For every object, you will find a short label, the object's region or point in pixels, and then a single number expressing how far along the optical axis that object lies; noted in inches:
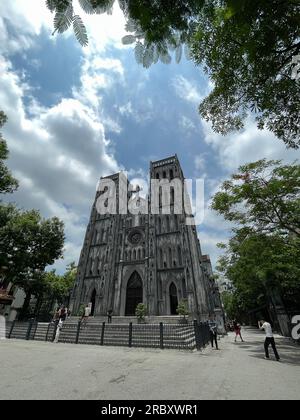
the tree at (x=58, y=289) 1401.8
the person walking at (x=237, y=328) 728.5
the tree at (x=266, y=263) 502.9
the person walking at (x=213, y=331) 534.0
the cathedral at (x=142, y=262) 1008.2
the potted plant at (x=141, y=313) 877.8
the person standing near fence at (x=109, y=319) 874.3
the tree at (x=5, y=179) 622.4
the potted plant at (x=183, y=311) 802.1
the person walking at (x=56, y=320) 556.1
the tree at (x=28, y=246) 877.2
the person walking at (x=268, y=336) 335.9
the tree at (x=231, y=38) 115.4
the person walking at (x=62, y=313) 587.3
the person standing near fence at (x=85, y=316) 822.8
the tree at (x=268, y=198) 447.8
